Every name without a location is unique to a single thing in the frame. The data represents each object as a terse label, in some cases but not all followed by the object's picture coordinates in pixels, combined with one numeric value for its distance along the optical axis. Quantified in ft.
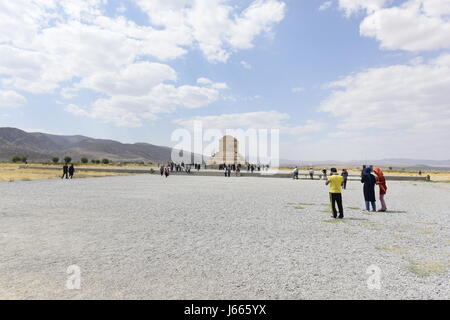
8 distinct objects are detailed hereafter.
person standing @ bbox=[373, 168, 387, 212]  39.96
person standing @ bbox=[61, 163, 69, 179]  99.84
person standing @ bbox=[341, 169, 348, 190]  76.47
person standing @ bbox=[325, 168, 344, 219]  33.51
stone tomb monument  279.49
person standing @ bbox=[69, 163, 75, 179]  102.44
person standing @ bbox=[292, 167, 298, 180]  124.77
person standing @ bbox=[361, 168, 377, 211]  40.22
